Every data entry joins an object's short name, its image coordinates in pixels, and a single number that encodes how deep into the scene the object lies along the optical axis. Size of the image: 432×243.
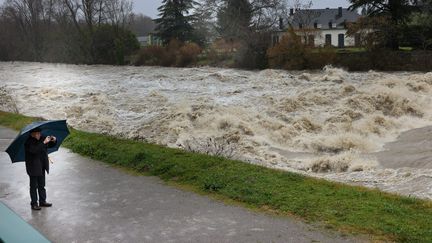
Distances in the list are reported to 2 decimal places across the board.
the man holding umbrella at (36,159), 7.20
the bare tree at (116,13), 66.56
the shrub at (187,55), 47.78
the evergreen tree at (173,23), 56.75
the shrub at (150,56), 49.81
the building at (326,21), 60.50
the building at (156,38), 59.47
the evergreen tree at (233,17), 54.56
